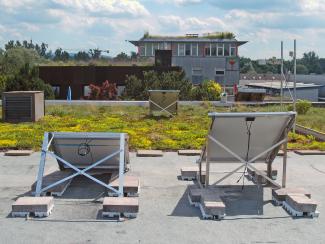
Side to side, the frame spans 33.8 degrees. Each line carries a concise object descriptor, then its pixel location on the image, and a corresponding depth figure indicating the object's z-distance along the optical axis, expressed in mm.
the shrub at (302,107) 25781
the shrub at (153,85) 32906
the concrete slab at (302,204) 8648
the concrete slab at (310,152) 14578
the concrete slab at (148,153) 14023
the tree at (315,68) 186900
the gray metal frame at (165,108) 23528
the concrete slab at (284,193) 9367
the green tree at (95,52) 96056
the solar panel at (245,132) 9633
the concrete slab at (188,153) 14423
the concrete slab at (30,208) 8336
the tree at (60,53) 106212
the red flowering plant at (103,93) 33812
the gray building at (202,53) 65562
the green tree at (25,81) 27797
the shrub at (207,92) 33562
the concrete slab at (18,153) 13915
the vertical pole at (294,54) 17262
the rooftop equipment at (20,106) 20783
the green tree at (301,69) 173625
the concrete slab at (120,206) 8328
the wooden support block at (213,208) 8461
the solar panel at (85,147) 9984
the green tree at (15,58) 48806
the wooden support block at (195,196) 9219
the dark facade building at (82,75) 41875
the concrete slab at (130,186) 9703
